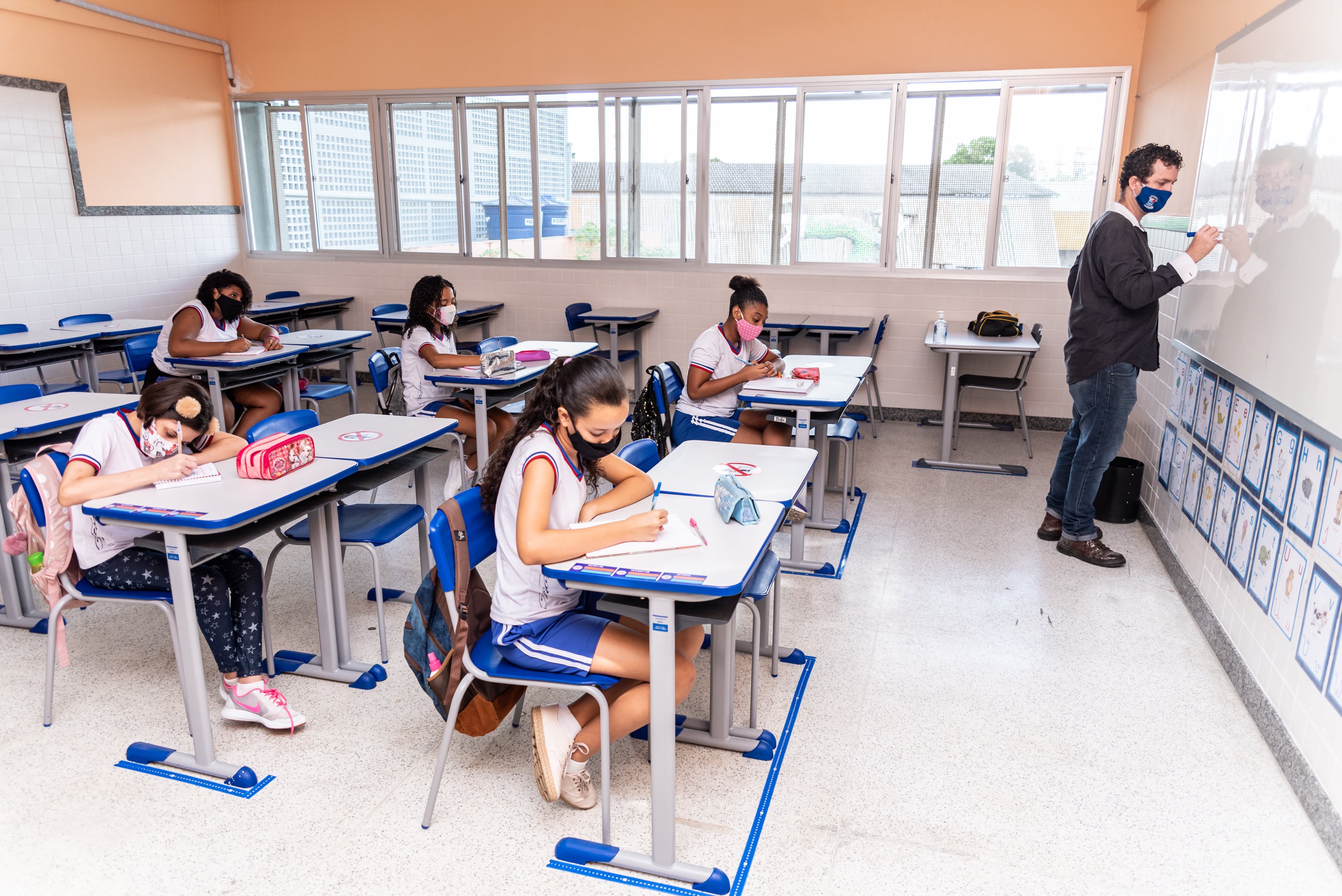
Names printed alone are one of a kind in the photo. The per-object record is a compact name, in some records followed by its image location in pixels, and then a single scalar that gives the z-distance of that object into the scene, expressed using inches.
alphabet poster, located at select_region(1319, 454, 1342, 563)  97.2
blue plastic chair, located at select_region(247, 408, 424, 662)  123.1
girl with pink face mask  171.6
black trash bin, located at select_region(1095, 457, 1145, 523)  185.6
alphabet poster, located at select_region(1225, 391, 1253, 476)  131.3
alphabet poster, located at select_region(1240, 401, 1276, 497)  122.3
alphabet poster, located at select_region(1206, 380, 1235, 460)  139.9
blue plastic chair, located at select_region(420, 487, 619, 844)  86.9
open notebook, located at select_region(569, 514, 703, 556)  84.7
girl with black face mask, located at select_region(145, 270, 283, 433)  200.5
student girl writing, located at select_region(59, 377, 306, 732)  101.2
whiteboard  103.2
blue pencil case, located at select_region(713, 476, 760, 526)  93.7
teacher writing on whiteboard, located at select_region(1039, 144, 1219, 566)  147.6
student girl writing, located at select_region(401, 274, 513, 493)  192.1
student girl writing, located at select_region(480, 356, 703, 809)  85.1
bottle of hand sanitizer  246.4
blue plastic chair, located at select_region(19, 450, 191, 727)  103.9
